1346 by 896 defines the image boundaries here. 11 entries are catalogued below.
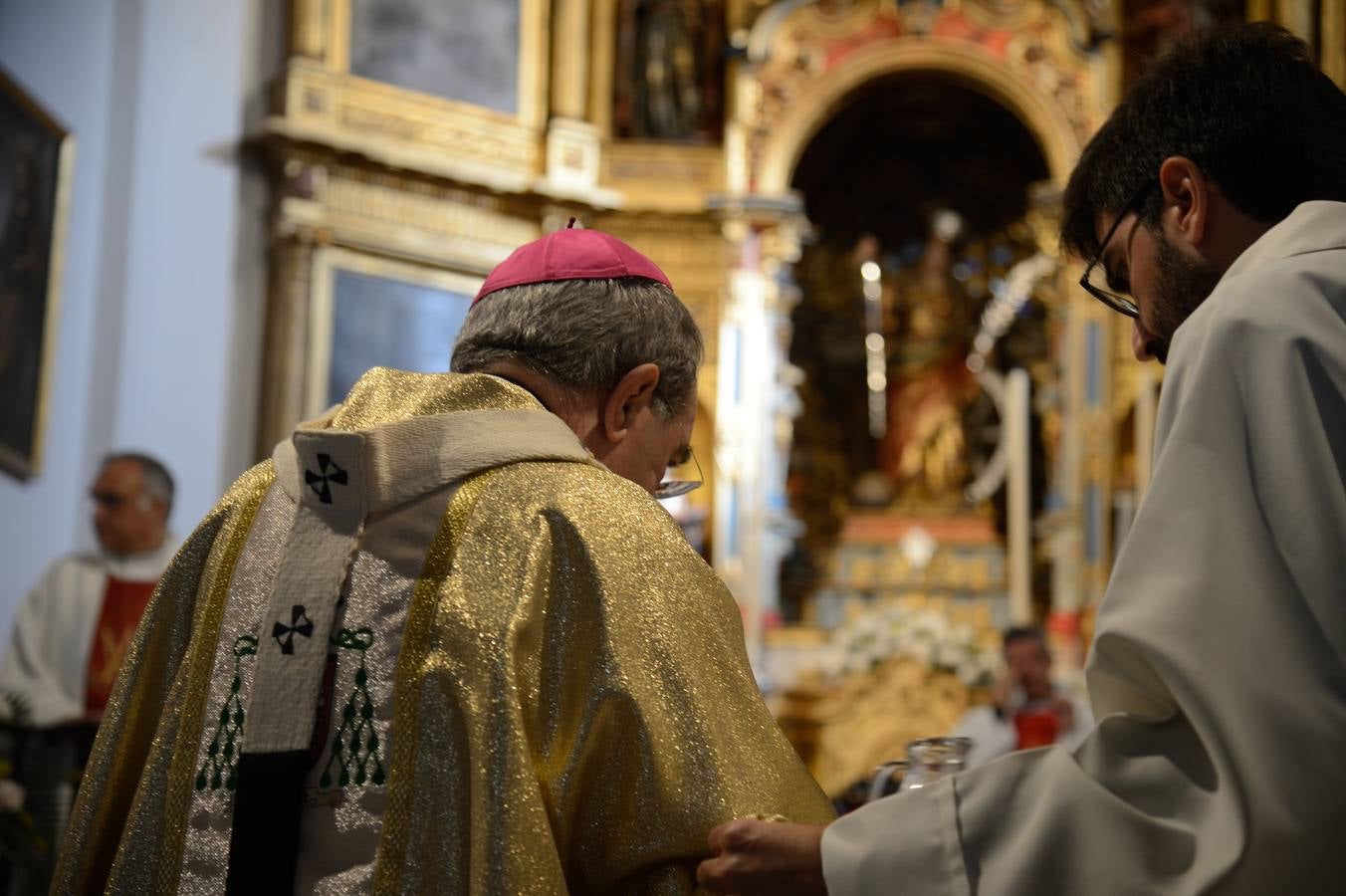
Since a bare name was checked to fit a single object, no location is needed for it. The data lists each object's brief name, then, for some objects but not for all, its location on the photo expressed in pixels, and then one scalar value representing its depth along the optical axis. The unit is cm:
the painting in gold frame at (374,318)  818
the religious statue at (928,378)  936
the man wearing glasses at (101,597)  521
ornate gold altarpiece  817
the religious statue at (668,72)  950
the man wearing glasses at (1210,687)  155
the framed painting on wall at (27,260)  653
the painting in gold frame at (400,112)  824
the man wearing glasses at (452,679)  181
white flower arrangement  792
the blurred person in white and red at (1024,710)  598
